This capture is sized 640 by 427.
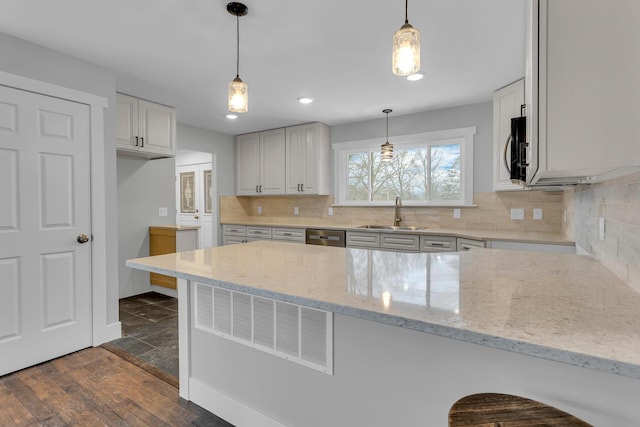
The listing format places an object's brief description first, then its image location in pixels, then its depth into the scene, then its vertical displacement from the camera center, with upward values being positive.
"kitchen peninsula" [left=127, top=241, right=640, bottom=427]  0.76 -0.45
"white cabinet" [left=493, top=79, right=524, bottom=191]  2.87 +0.80
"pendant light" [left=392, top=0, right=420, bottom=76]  1.24 +0.63
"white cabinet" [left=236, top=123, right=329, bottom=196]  4.51 +0.70
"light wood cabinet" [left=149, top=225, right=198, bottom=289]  3.92 -0.43
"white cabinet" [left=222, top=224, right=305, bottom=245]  4.39 -0.39
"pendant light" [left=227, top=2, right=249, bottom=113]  1.71 +0.60
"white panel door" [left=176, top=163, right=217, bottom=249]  6.18 +0.19
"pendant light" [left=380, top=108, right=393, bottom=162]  3.57 +0.63
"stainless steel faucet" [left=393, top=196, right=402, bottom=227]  4.12 -0.08
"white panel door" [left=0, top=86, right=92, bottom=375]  2.22 -0.16
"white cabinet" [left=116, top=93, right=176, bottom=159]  3.21 +0.85
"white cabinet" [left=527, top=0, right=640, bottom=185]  0.80 +0.33
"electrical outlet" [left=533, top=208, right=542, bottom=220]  3.36 -0.06
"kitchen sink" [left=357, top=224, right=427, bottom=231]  3.91 -0.26
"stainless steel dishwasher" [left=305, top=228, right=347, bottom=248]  3.98 -0.39
